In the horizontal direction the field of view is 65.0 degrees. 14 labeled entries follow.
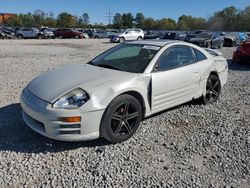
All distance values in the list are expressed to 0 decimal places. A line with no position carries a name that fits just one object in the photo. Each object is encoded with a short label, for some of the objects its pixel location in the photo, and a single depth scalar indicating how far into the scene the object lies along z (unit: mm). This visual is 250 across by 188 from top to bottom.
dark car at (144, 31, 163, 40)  23772
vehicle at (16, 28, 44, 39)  29056
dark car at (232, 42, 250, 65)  7634
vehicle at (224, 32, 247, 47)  16550
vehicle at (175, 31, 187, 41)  20729
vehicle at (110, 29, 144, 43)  22204
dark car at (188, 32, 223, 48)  12763
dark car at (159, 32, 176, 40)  21814
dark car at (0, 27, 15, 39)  27105
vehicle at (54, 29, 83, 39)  31054
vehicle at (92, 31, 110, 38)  34788
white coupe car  2503
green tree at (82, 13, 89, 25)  87795
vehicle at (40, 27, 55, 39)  29549
